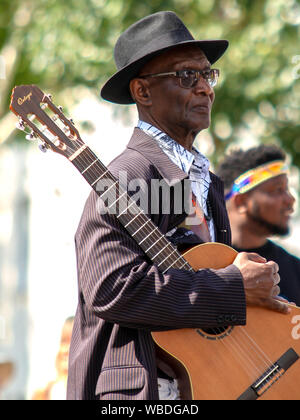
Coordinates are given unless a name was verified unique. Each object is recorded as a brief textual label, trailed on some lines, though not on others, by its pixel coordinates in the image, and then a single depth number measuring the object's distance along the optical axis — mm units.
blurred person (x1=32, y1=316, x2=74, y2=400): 11211
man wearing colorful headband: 10062
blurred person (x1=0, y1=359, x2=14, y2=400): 15984
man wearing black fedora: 5207
